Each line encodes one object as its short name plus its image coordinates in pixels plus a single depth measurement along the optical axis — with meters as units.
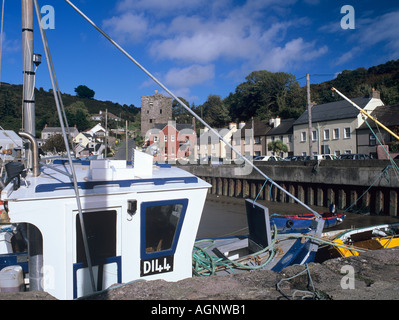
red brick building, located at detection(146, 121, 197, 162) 51.25
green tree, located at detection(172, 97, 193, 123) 92.81
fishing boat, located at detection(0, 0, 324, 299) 3.62
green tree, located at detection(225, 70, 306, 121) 68.75
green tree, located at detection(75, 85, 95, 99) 163.38
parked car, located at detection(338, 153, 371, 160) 26.42
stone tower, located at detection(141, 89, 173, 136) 74.06
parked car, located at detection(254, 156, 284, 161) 31.48
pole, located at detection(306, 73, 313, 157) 25.52
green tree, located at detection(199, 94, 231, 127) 78.32
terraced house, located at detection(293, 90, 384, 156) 36.19
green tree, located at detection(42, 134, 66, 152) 38.20
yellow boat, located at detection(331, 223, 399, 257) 7.37
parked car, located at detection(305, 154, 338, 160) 28.08
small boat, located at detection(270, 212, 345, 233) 13.62
